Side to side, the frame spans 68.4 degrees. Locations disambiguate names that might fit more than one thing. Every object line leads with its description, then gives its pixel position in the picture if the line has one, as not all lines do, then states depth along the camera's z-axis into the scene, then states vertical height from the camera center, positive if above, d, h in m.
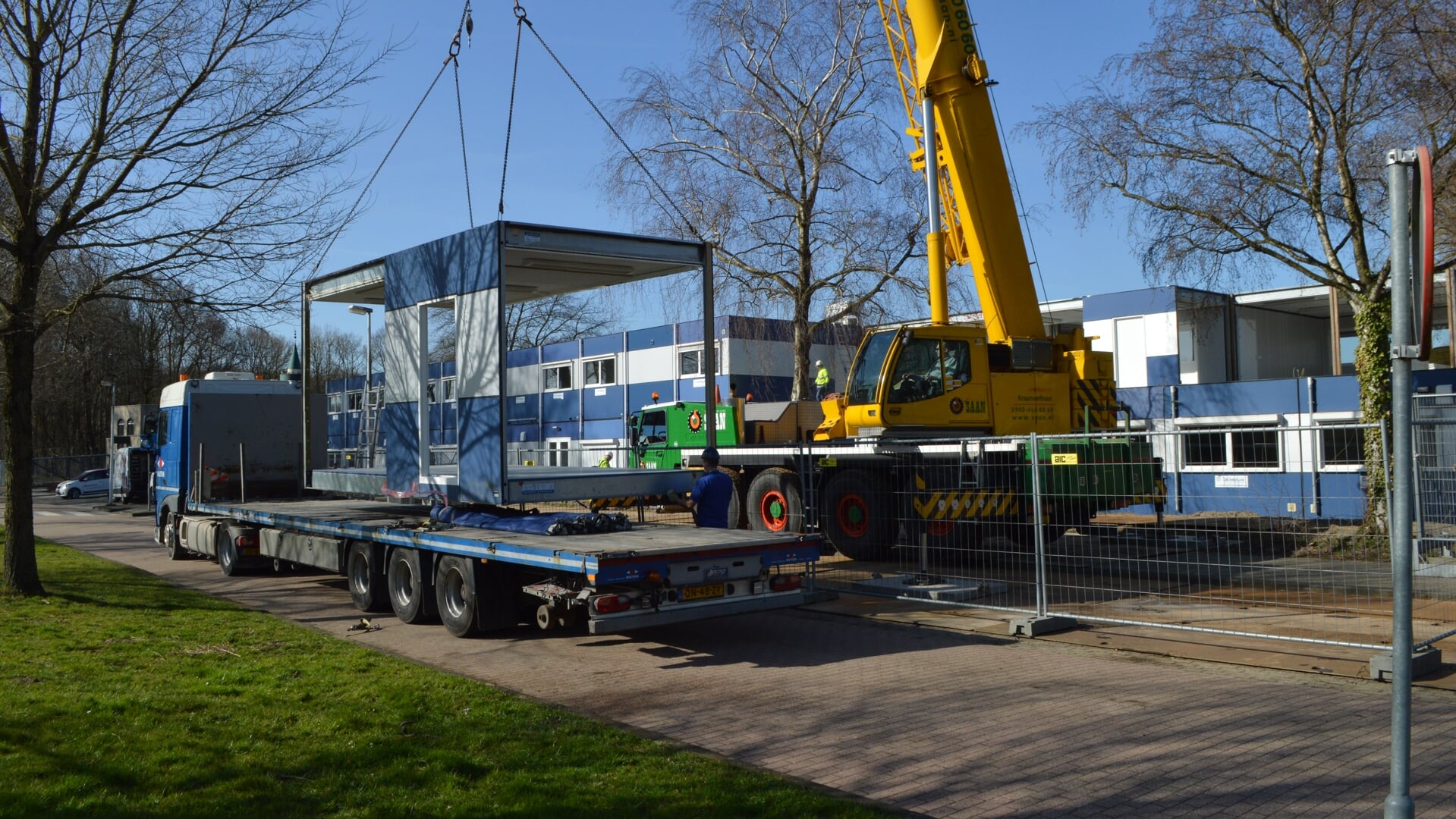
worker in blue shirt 11.17 -0.62
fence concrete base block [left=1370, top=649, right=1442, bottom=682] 7.82 -1.73
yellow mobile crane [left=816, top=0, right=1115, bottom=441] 15.98 +1.48
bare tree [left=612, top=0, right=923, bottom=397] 23.67 +5.28
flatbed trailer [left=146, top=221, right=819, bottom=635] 8.90 -0.86
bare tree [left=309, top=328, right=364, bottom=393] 66.81 +5.97
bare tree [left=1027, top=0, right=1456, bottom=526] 15.02 +4.43
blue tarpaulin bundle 10.01 -0.77
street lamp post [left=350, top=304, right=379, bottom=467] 15.17 +1.58
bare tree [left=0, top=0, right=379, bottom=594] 11.73 +2.90
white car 47.53 -1.62
